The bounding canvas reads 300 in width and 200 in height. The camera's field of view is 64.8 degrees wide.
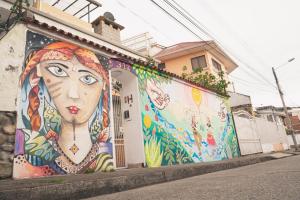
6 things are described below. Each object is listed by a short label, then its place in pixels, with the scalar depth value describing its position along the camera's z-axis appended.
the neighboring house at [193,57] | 22.19
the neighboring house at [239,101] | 24.44
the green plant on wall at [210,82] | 14.28
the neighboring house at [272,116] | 30.42
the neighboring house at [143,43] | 25.53
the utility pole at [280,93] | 21.45
